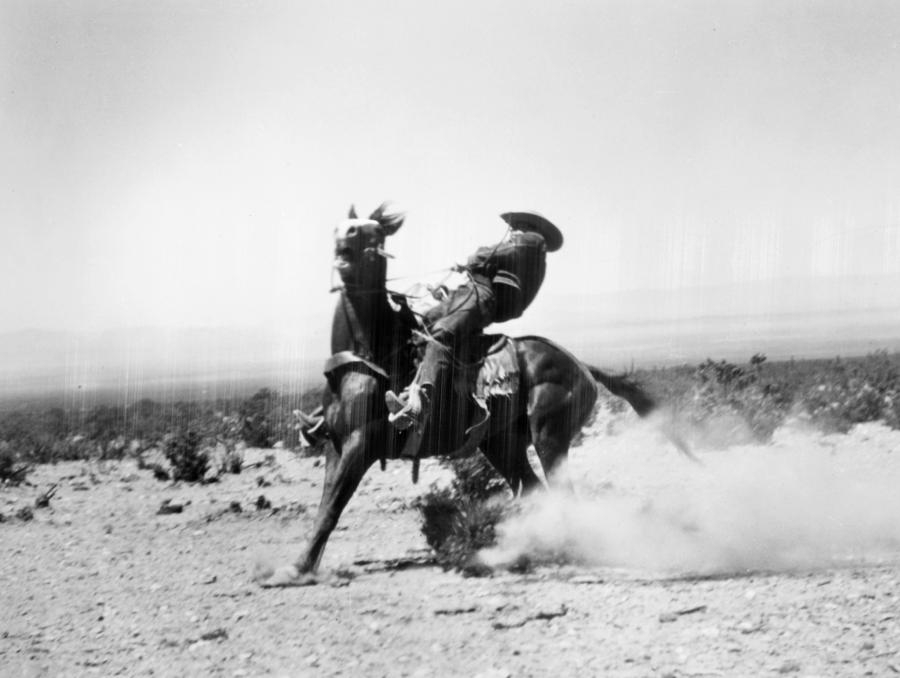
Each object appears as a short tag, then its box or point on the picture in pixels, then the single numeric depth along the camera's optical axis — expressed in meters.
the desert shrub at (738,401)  9.36
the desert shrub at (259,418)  11.96
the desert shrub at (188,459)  9.30
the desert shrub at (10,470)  8.10
